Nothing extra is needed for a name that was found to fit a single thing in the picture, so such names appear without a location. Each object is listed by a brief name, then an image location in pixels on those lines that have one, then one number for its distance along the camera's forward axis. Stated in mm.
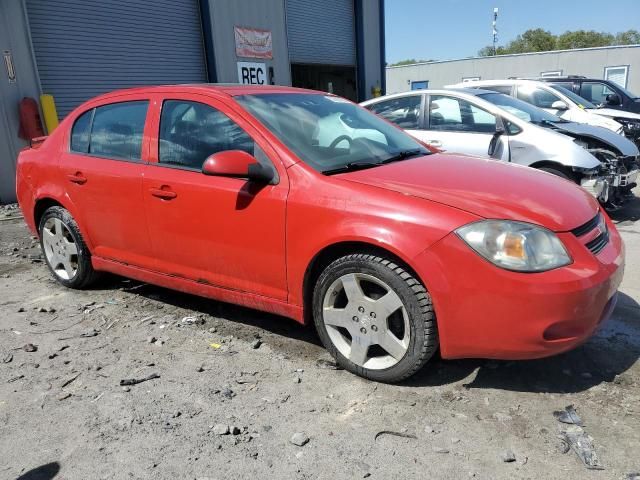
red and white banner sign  13203
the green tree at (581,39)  70938
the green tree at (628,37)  74750
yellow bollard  9031
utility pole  62438
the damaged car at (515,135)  6199
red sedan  2529
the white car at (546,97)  9312
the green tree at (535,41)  71875
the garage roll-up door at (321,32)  15430
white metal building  28969
